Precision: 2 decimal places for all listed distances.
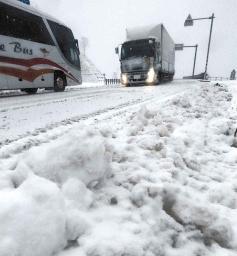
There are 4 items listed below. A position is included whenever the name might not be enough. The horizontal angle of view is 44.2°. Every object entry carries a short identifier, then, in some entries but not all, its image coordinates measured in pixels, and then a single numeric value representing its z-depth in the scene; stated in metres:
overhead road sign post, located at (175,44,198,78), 36.11
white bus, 9.75
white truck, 16.70
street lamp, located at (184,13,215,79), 22.53
